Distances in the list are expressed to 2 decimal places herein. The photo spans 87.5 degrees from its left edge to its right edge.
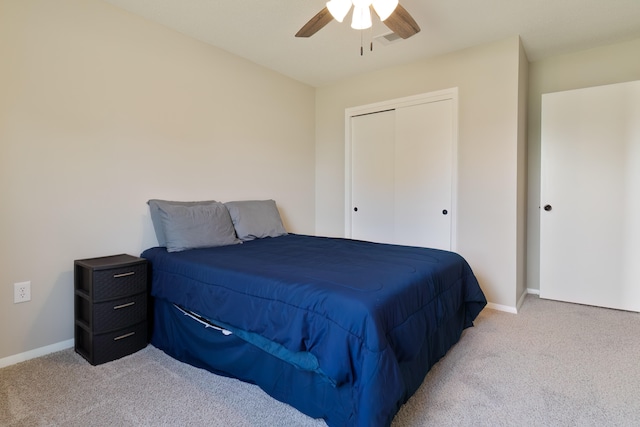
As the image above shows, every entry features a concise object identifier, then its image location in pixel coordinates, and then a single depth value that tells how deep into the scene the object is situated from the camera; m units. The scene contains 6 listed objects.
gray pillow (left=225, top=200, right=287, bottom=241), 3.08
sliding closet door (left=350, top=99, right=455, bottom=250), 3.40
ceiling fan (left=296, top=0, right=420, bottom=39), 1.89
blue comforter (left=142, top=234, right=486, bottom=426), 1.36
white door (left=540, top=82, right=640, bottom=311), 3.02
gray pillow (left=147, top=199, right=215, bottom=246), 2.60
